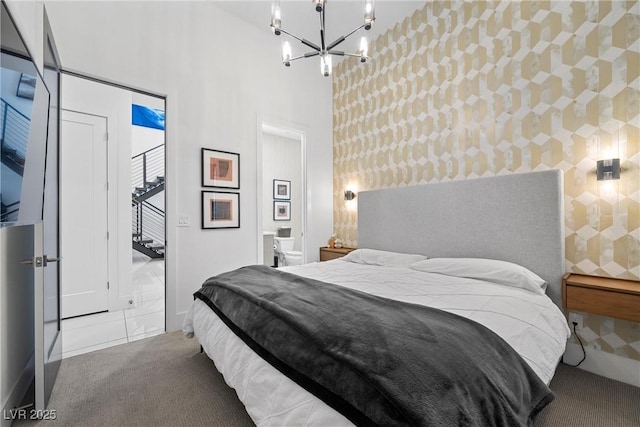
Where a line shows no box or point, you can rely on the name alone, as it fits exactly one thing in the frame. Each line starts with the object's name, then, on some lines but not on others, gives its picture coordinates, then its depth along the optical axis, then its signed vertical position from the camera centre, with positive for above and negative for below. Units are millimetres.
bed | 962 -511
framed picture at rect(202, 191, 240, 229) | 3225 +87
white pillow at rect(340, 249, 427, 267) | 3025 -454
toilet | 5430 -684
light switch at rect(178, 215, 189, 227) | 3043 -28
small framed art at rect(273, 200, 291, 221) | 6371 +124
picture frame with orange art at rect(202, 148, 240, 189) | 3227 +551
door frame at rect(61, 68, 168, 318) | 2616 +343
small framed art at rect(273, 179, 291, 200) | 6387 +599
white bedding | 1156 -658
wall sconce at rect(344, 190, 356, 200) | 4180 +293
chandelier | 1855 +1240
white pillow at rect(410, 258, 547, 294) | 2102 -452
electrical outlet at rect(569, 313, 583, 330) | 2324 -844
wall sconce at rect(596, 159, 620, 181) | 2092 +303
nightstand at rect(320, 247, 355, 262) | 4037 -509
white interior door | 3371 +67
